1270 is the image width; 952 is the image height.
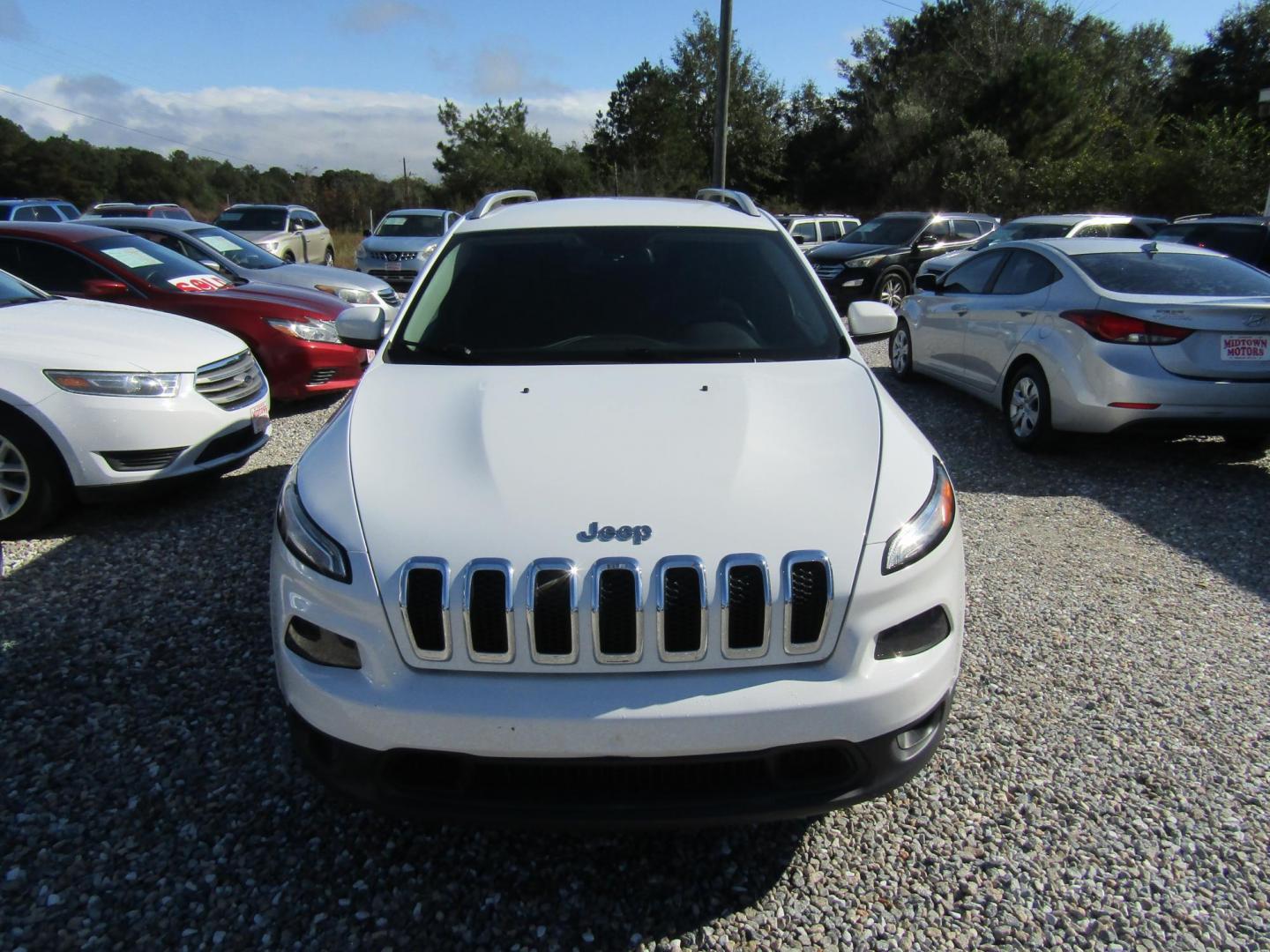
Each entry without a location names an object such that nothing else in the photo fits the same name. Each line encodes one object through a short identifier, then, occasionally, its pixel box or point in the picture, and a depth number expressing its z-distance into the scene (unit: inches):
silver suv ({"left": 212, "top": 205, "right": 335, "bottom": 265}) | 700.0
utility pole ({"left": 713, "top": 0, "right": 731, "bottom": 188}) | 705.6
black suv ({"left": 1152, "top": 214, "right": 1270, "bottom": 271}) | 384.2
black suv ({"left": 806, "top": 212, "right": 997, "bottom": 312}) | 552.1
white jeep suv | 76.9
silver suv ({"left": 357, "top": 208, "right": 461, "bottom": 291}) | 690.8
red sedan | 264.2
